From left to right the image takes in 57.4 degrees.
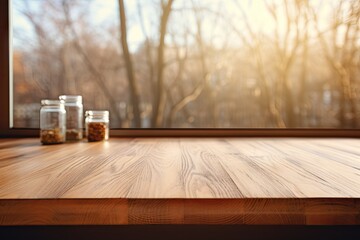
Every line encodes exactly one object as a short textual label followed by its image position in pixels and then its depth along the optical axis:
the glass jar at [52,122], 1.13
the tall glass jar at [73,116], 1.22
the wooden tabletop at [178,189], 0.48
